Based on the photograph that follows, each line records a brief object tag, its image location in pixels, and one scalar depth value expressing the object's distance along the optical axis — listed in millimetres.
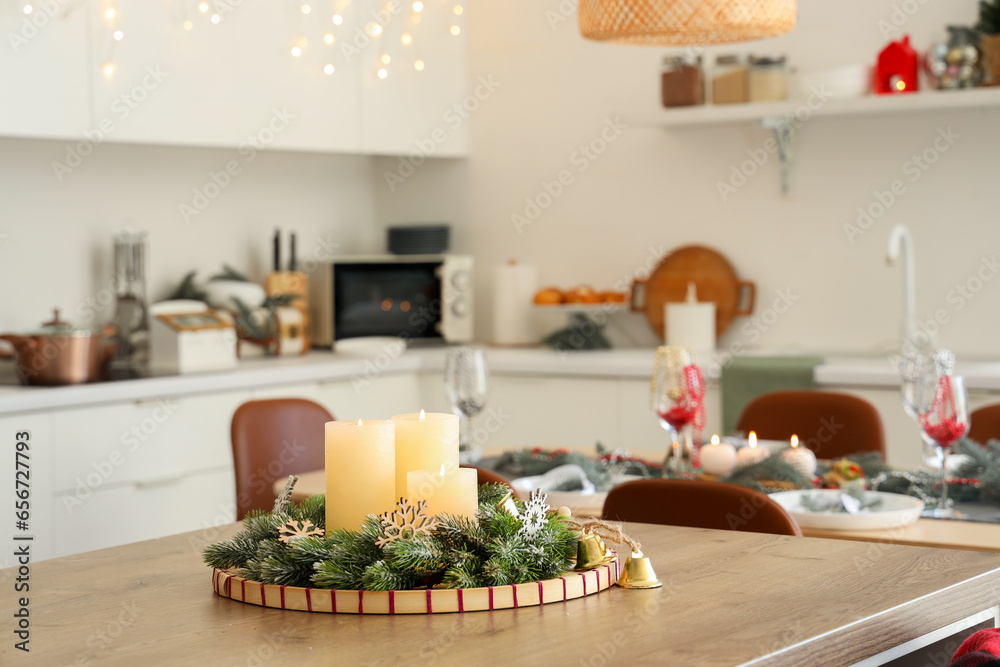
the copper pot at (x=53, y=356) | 3078
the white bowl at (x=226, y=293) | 3834
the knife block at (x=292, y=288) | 4012
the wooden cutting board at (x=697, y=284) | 3896
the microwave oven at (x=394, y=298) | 4090
